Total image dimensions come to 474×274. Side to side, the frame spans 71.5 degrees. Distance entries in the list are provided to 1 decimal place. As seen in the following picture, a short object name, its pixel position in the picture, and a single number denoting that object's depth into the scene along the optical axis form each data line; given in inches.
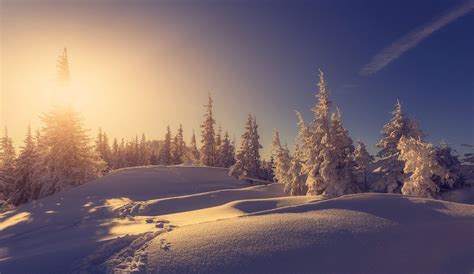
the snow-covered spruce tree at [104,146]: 3205.2
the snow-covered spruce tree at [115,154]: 3240.7
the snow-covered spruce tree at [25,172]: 1604.3
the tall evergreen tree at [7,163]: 1451.0
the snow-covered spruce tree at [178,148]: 2829.7
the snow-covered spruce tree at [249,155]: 1672.0
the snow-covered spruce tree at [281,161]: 1355.8
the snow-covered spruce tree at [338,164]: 1078.4
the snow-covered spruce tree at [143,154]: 3065.9
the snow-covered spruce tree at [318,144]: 1107.3
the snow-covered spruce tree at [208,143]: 2329.0
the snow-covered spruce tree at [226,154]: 2314.2
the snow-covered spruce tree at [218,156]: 2327.8
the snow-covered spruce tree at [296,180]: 1268.5
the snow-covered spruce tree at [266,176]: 1858.4
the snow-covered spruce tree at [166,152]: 2758.4
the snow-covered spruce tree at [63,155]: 1272.1
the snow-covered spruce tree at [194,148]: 3187.0
